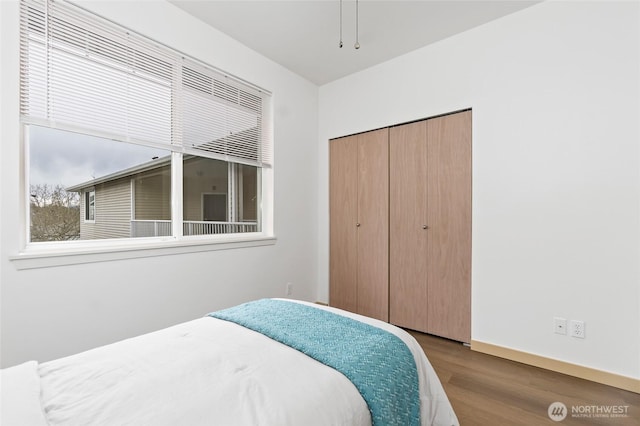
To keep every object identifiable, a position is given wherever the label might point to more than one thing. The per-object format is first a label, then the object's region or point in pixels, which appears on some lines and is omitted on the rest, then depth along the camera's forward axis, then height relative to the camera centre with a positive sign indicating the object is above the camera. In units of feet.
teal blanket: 3.47 -1.86
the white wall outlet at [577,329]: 6.86 -2.76
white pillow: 2.49 -1.77
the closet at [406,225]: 8.73 -0.48
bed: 2.75 -1.87
